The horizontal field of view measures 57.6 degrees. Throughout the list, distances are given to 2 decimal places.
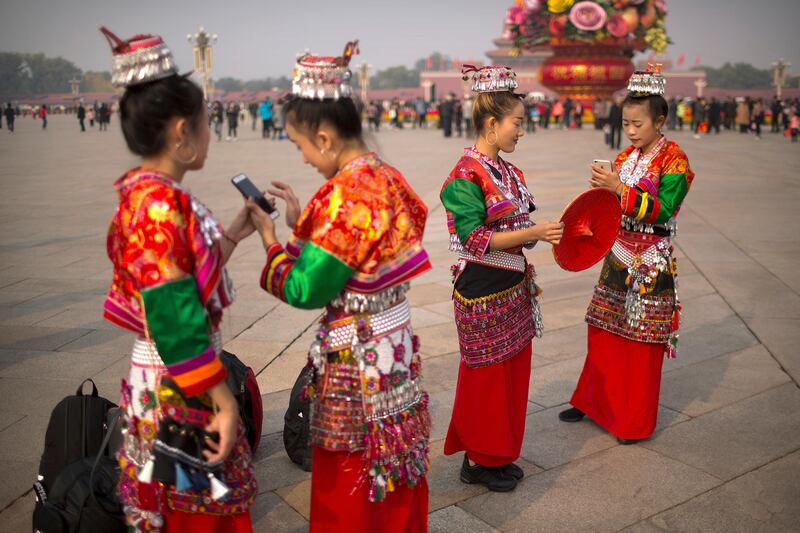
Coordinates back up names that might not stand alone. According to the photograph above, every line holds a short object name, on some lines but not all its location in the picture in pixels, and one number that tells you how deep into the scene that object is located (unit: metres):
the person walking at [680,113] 32.06
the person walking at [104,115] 36.34
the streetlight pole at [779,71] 57.06
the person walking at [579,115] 33.72
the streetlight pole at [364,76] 63.92
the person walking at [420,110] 37.87
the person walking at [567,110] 33.91
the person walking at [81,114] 35.36
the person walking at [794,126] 24.71
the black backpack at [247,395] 3.29
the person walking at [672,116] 31.47
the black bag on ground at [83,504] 2.38
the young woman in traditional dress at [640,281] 3.55
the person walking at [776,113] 29.99
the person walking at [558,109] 35.09
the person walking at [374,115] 29.78
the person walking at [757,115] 27.64
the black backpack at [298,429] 3.39
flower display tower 30.52
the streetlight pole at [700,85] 76.35
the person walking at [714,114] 29.48
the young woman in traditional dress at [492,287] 3.03
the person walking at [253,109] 38.38
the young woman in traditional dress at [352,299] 2.06
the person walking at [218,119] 28.20
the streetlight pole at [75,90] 49.66
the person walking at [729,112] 31.03
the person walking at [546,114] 34.25
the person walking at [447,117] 28.02
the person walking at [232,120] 28.33
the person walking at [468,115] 25.56
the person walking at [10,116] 32.56
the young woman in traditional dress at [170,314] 1.79
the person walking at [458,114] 28.64
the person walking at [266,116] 29.06
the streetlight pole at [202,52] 45.53
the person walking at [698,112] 29.16
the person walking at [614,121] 20.24
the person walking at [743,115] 29.59
